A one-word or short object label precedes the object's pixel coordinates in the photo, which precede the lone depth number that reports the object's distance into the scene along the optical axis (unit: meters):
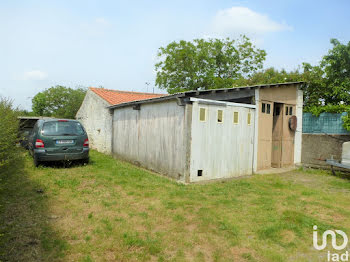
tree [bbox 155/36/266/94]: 28.03
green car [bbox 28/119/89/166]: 8.20
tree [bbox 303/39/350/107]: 10.85
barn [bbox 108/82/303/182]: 7.23
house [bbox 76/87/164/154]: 13.10
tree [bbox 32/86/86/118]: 36.53
